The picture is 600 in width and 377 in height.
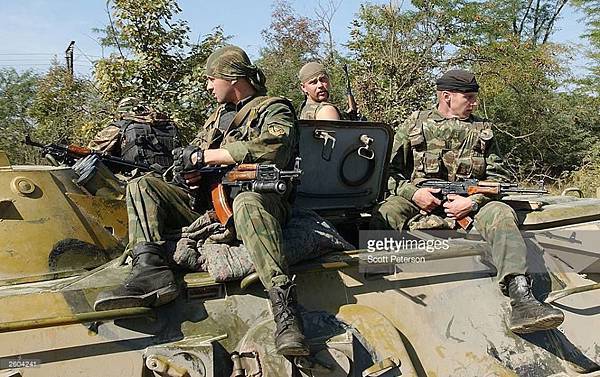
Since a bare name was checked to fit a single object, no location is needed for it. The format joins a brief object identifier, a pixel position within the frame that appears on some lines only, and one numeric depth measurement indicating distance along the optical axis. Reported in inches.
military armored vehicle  145.6
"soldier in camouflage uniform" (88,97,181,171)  303.4
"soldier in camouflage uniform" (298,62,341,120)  242.1
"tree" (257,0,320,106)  844.0
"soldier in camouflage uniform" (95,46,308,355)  149.7
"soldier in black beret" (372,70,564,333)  196.7
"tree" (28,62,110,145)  649.6
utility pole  768.8
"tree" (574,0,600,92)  817.5
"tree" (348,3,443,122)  690.8
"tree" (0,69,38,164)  731.4
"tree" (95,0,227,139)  468.1
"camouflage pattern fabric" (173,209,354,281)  158.6
